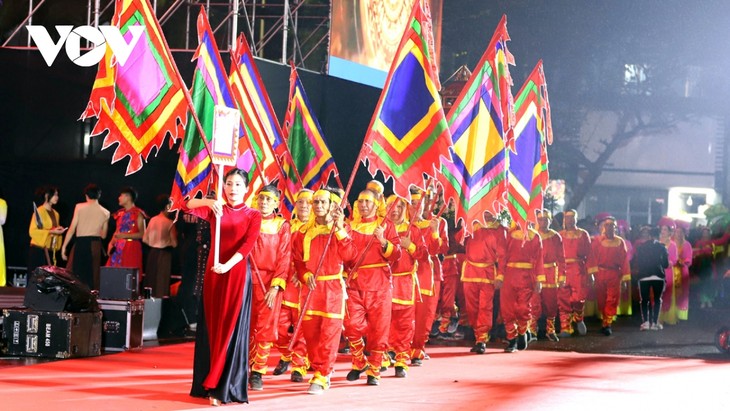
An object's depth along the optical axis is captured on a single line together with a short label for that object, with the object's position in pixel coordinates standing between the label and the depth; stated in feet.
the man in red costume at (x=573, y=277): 51.83
